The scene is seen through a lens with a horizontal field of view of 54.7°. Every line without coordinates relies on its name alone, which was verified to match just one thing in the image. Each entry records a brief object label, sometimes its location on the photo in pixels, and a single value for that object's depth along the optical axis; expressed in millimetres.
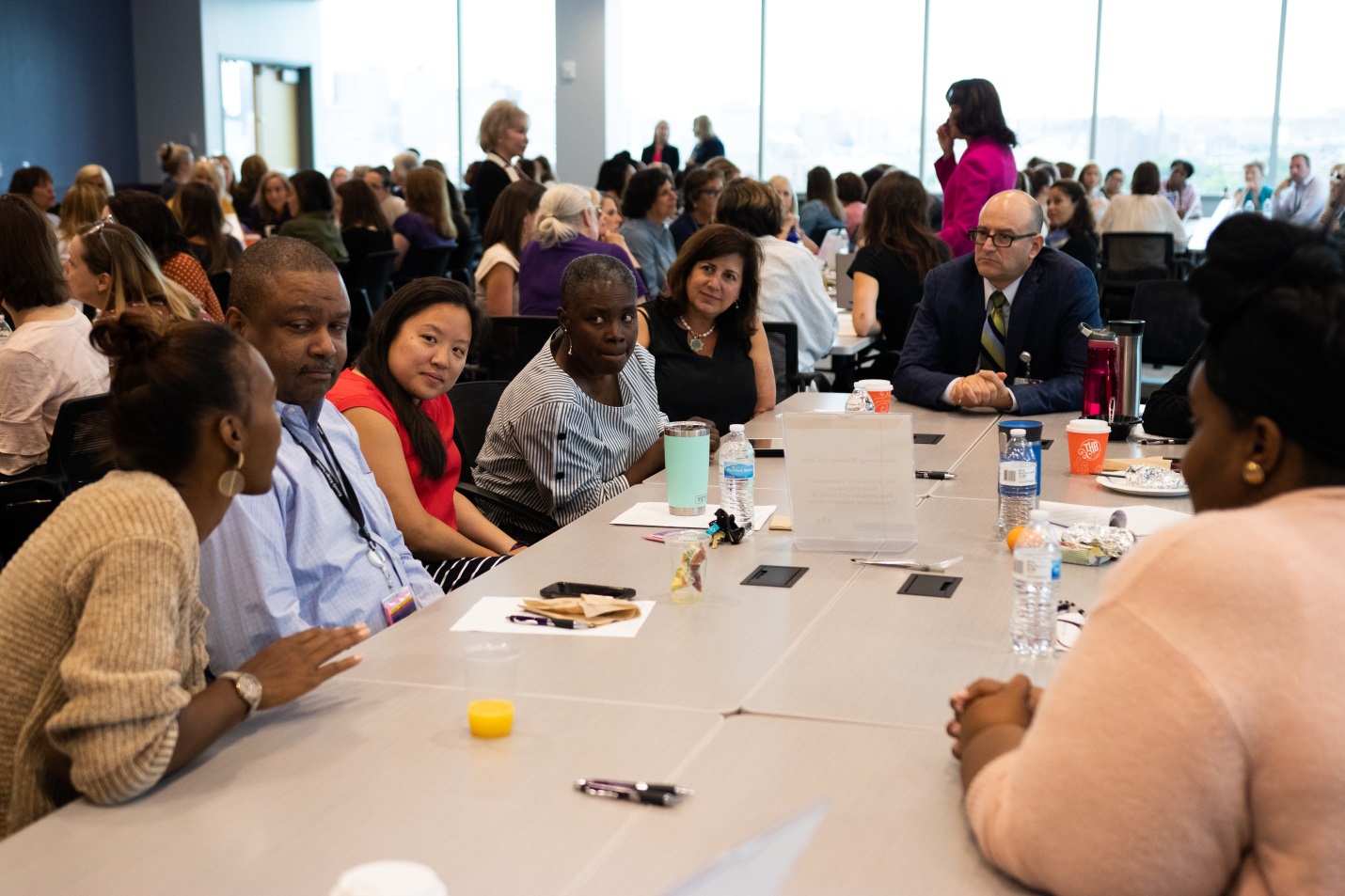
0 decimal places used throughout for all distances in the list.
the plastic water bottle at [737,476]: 2430
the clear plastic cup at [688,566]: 1959
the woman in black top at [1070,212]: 7746
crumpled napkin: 1862
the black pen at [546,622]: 1852
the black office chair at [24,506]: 3195
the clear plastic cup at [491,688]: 1451
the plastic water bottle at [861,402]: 3364
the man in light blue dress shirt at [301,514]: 1767
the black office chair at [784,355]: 4625
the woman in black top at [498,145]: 7297
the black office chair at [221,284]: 5809
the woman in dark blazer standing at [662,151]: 12609
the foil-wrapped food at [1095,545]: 2129
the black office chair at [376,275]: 7195
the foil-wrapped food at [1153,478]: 2641
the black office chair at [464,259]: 8781
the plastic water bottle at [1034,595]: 1698
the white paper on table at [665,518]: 2475
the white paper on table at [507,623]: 1829
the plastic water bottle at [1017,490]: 2297
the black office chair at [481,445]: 3125
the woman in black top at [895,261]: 5387
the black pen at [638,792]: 1282
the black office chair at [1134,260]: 8195
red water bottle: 3213
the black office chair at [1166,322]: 4641
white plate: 2629
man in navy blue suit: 3656
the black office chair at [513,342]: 4512
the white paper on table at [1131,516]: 2328
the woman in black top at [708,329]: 3713
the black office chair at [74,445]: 2686
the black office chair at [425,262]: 7668
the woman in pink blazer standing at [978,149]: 5180
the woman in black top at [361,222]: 7762
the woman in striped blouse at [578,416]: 3010
